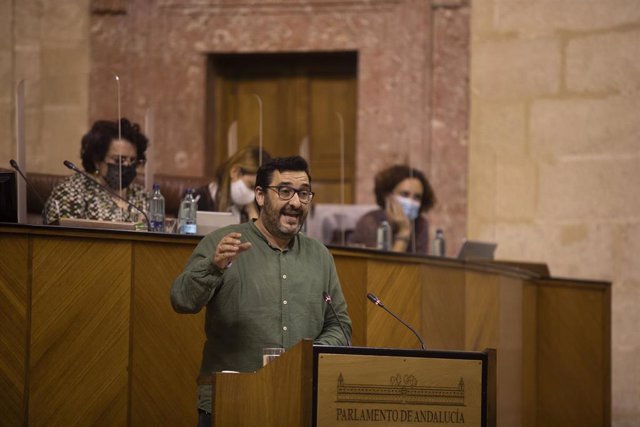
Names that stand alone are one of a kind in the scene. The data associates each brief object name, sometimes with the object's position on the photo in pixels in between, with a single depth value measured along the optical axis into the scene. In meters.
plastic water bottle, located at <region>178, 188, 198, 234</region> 10.45
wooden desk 8.62
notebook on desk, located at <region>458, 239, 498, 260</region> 12.71
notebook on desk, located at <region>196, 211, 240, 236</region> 10.58
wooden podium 6.77
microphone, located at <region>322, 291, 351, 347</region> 7.55
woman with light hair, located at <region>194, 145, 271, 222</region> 12.00
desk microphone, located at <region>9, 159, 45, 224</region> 10.26
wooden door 17.34
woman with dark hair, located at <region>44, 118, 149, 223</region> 10.47
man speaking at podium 7.48
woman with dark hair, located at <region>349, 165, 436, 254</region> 13.91
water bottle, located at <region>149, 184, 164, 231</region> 10.60
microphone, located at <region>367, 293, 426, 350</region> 7.45
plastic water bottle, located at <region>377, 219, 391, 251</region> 13.55
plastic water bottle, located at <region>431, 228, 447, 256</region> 14.71
